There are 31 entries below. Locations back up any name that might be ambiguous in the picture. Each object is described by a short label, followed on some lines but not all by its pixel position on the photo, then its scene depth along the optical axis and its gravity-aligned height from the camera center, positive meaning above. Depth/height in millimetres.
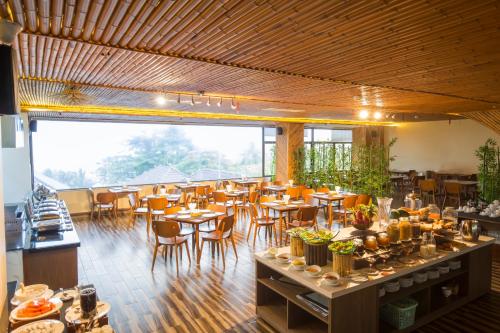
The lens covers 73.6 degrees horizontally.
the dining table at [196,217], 5625 -1063
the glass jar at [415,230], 3779 -853
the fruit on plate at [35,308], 2066 -961
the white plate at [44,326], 1884 -976
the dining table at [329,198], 8117 -1045
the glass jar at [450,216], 4412 -833
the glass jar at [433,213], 4445 -800
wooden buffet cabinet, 2828 -1408
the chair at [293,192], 9430 -1017
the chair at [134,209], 7997 -1289
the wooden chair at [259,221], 6656 -1327
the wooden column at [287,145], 11930 +401
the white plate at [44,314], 2018 -978
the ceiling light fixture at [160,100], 6032 +1089
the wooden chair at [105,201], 8875 -1203
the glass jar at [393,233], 3582 -833
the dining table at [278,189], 9789 -966
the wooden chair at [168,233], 5175 -1195
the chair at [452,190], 9820 -1047
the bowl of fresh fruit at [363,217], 3711 -684
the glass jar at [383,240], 3496 -888
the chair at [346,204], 7770 -1149
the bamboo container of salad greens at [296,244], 3455 -922
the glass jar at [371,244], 3420 -905
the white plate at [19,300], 2289 -985
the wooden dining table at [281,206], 6700 -1049
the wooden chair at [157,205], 7617 -1107
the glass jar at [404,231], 3662 -830
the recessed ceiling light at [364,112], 8291 +1107
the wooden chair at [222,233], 5488 -1288
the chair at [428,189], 10828 -1121
